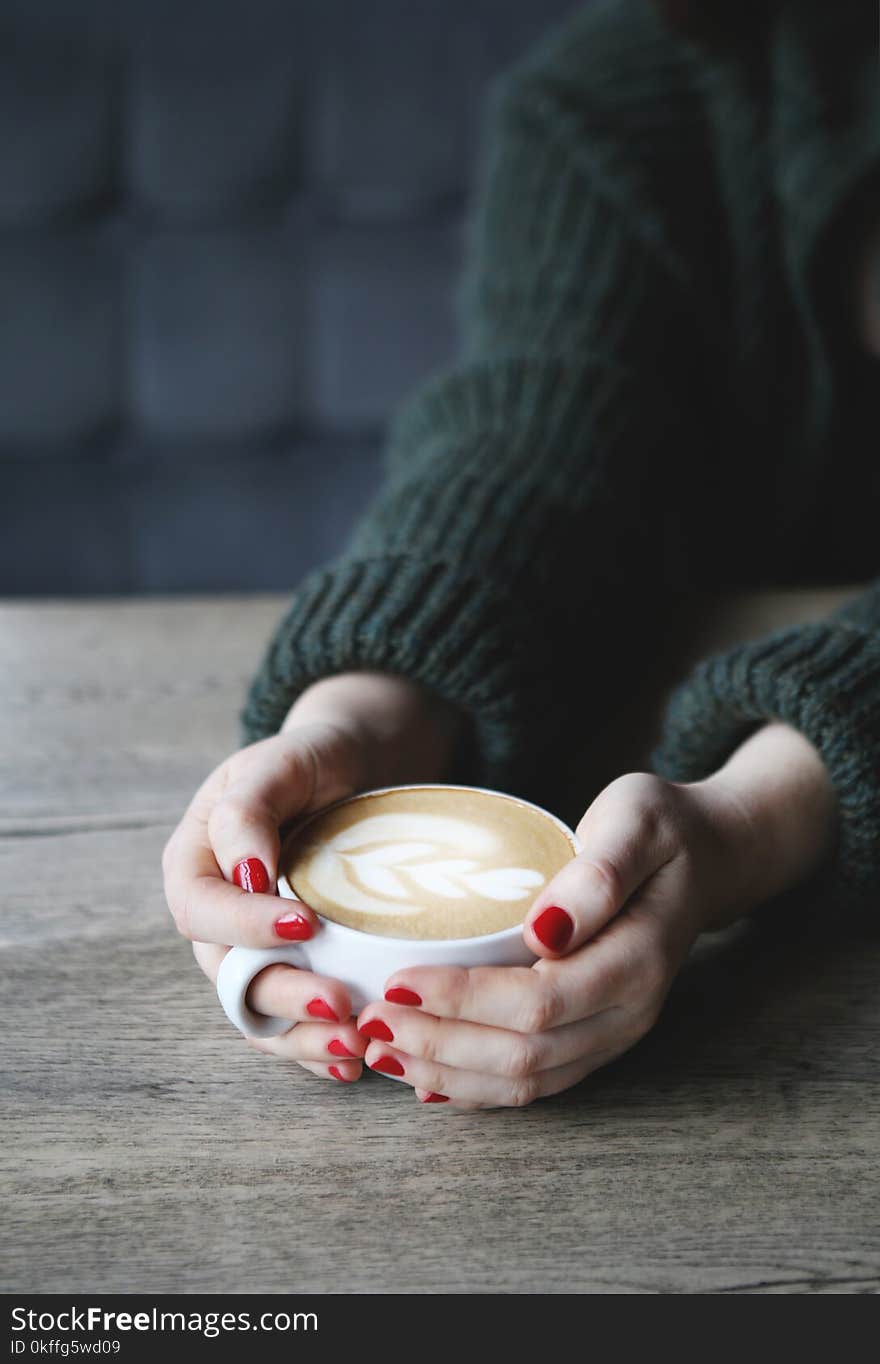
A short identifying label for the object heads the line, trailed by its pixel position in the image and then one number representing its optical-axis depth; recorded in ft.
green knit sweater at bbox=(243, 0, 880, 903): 1.95
